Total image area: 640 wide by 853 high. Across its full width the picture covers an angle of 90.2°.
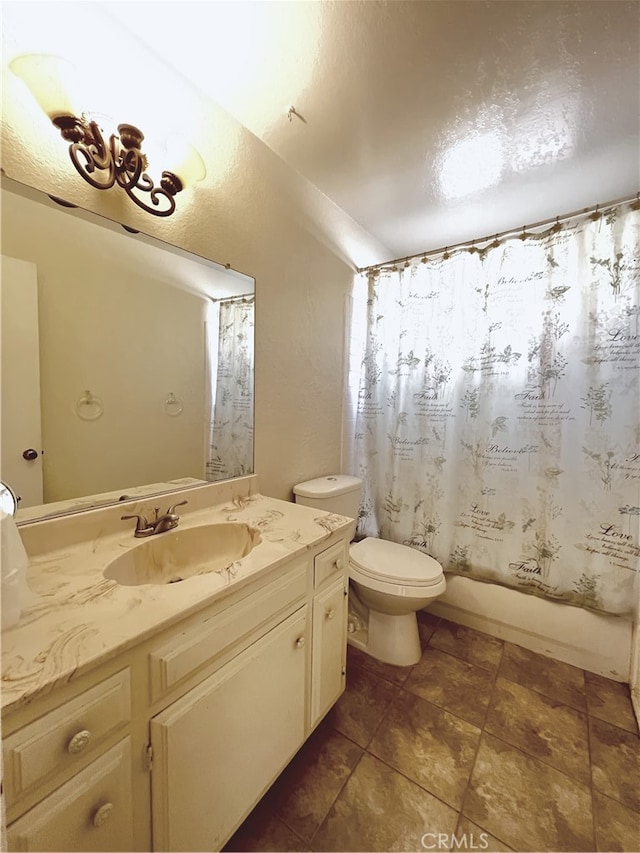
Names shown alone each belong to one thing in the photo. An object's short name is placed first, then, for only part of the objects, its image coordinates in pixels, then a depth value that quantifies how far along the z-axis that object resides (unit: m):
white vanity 0.49
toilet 1.43
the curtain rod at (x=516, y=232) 1.35
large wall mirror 0.83
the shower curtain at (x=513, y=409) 1.39
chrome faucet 0.99
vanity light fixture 0.75
